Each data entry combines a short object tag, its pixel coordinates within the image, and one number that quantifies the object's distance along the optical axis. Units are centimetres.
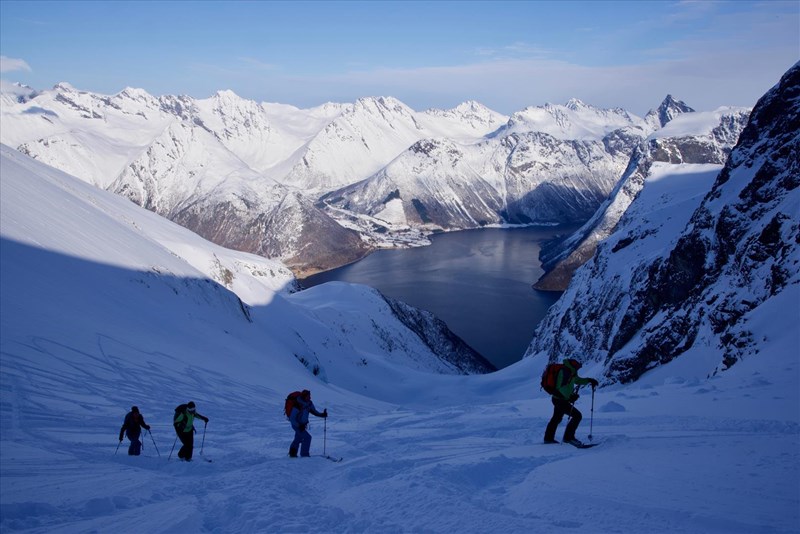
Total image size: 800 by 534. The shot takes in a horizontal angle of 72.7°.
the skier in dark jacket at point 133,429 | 1118
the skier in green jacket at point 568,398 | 1002
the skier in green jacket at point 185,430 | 1098
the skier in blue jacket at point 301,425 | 1109
